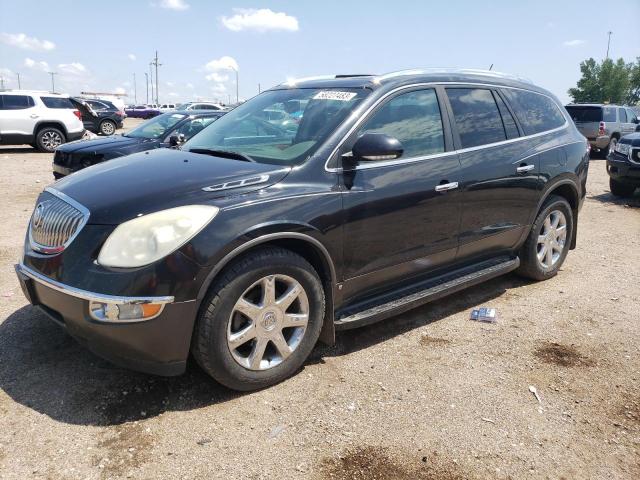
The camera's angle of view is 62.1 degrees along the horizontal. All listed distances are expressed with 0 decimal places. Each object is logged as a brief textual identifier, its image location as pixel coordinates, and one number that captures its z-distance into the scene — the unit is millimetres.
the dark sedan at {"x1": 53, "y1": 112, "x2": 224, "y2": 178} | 7934
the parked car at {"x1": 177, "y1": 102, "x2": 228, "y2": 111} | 30741
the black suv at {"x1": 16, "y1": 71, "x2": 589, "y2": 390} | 2666
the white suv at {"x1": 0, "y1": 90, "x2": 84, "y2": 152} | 15758
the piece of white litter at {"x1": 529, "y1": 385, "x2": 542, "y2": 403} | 3141
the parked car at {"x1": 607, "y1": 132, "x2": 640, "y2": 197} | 9367
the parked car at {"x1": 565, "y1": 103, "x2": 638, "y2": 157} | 17578
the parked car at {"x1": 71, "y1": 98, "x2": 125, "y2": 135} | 22156
